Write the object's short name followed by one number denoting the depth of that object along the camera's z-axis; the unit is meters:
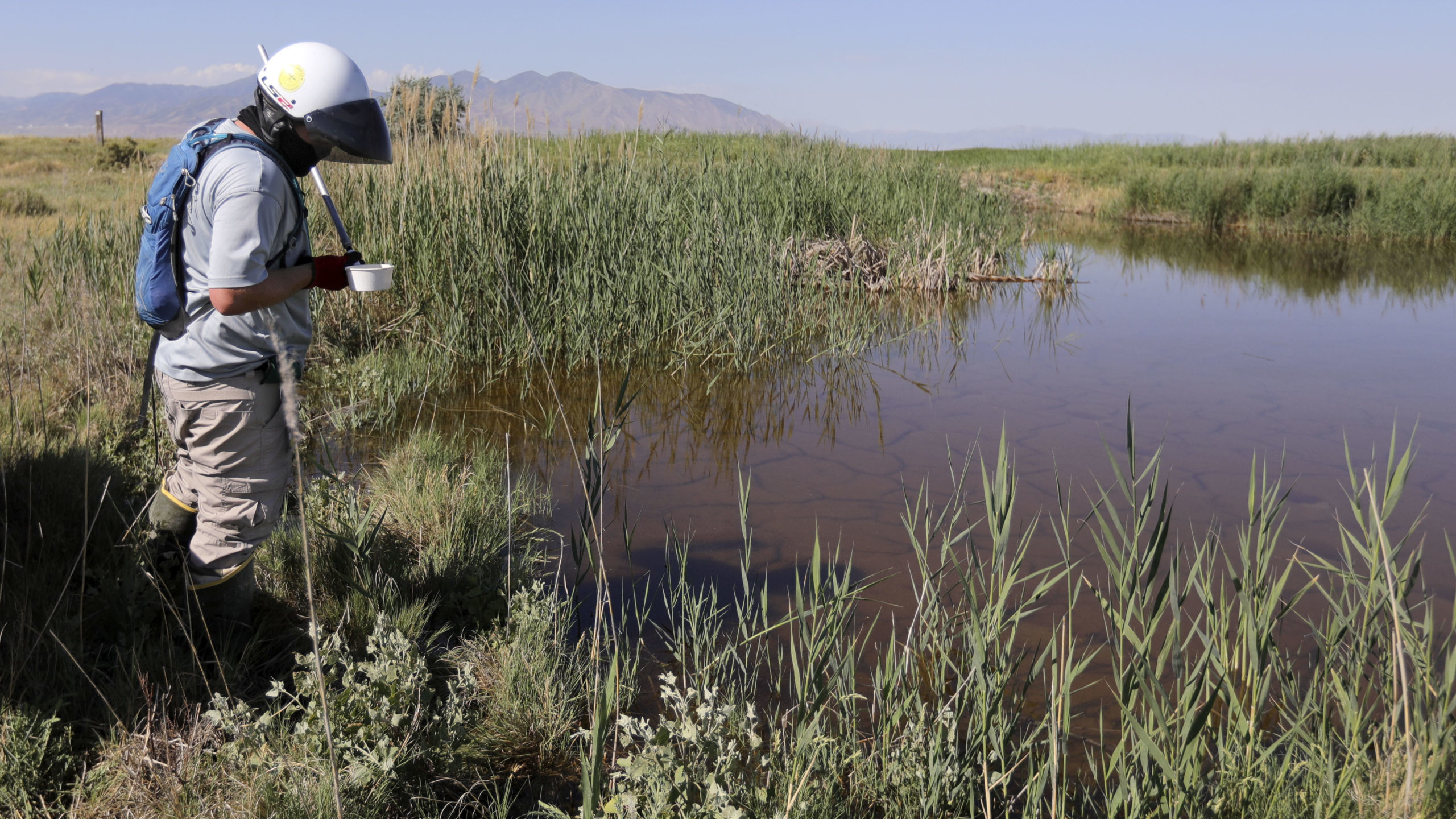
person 2.19
